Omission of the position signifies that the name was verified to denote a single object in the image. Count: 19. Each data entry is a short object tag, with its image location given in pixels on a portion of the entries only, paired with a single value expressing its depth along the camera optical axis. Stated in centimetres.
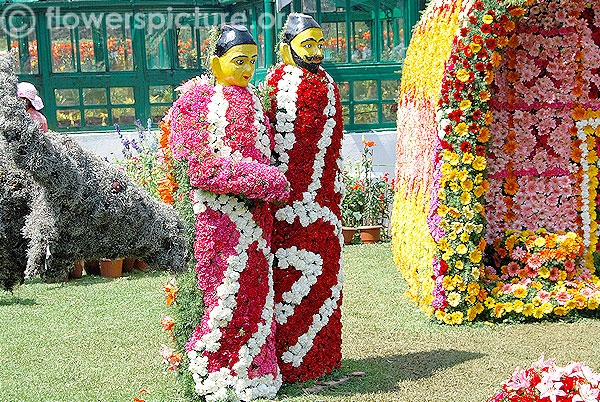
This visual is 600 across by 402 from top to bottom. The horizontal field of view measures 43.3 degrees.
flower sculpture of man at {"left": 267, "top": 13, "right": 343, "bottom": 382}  501
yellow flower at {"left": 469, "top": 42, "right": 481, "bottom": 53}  624
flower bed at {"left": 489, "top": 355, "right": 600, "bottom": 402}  331
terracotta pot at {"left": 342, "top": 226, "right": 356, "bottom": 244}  1075
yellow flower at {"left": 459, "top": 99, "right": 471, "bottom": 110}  635
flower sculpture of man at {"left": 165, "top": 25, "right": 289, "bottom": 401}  450
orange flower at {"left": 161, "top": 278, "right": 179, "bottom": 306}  489
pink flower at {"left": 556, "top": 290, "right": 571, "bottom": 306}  664
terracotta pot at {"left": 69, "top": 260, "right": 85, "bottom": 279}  930
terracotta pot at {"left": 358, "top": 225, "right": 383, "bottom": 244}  1080
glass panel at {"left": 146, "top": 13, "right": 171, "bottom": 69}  1222
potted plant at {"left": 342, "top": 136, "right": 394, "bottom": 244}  1088
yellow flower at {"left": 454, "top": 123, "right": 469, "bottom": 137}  639
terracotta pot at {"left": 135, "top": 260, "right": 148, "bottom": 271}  964
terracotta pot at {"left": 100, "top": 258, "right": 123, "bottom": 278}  932
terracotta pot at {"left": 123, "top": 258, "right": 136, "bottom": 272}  957
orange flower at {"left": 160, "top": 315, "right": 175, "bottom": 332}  493
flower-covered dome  641
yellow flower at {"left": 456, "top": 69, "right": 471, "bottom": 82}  631
